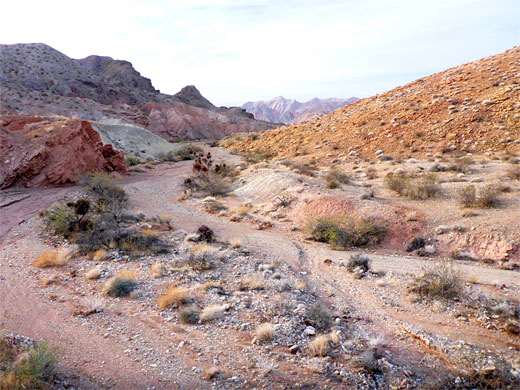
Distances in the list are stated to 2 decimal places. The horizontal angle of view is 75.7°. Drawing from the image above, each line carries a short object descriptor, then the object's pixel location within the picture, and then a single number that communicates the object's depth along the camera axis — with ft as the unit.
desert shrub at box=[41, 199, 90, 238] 33.45
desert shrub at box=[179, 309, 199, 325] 19.51
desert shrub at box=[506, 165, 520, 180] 41.50
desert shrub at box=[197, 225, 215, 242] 33.50
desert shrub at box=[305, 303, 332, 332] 19.21
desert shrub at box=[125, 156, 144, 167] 84.01
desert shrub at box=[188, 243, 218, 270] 27.10
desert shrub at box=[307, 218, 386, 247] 33.63
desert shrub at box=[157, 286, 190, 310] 21.07
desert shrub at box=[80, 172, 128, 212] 46.39
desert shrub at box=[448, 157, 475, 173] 49.43
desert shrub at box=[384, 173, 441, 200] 40.09
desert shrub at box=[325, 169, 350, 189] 47.89
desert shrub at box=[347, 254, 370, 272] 27.68
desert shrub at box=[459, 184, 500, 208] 34.96
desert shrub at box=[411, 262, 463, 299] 22.87
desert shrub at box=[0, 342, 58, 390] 12.59
